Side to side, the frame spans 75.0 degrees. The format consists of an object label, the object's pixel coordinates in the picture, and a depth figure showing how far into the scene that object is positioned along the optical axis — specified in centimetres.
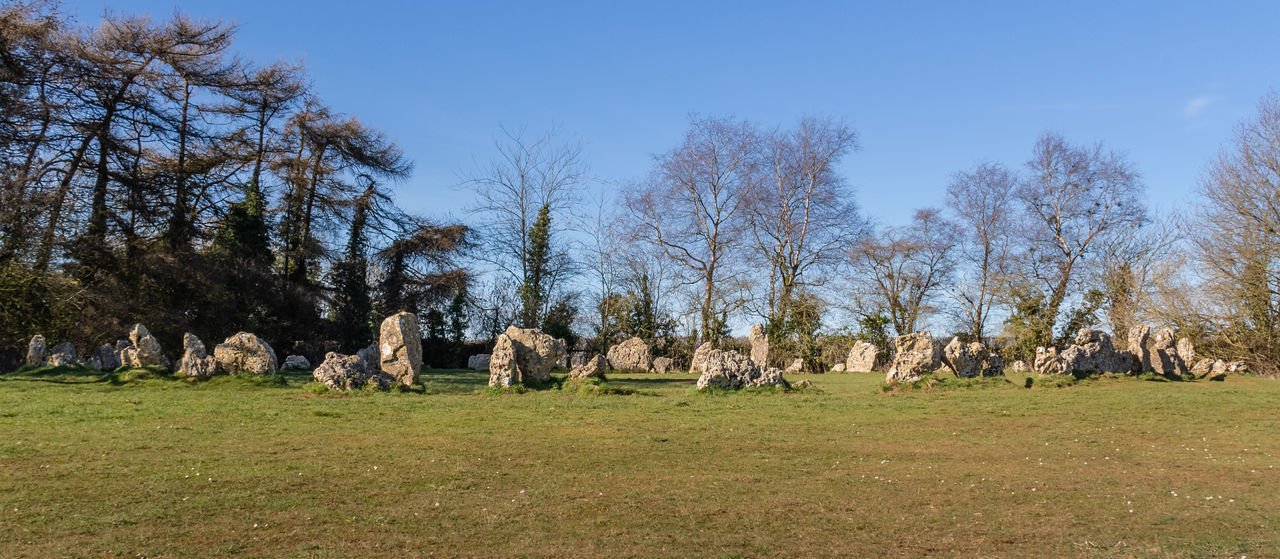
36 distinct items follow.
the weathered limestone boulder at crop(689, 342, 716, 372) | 2625
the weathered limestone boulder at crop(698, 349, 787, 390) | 1572
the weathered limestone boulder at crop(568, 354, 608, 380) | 1706
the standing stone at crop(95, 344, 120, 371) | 2167
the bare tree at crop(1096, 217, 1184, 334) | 2380
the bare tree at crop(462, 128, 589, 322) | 3466
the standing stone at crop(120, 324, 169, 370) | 1844
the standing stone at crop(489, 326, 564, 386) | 1619
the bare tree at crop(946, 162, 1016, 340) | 3241
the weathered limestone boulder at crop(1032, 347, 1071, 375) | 1823
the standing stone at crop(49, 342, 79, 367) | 2036
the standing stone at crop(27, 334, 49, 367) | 2077
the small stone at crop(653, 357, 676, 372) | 2648
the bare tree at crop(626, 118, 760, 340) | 3167
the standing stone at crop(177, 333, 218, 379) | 1670
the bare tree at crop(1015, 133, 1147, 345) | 3114
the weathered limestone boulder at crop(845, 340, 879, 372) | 2723
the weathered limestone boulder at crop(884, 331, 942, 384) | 1705
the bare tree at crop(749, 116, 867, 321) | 3183
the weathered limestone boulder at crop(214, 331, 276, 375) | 1717
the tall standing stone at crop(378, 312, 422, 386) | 1677
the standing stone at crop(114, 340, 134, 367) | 1862
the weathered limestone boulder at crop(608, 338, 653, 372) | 2606
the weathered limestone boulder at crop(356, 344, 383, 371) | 2364
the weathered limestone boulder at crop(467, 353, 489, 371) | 2912
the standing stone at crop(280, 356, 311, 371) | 2658
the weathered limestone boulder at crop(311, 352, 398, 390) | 1496
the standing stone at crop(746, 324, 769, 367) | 2659
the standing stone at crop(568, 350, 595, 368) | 2708
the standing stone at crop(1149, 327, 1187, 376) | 1958
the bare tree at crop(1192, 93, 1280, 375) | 2175
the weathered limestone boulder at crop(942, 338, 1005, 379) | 1830
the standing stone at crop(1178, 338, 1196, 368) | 2245
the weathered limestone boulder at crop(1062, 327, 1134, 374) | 1831
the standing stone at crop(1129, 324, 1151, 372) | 1931
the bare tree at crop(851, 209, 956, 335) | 3188
